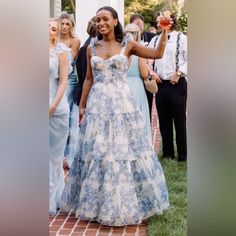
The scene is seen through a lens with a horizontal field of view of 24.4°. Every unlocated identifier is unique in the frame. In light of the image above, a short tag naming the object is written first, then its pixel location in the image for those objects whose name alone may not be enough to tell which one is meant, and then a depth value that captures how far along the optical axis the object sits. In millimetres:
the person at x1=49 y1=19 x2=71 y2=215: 4332
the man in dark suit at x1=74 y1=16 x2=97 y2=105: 5637
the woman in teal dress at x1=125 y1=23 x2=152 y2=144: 5664
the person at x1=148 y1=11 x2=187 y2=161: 6273
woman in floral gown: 4133
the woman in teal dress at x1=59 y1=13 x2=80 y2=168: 5918
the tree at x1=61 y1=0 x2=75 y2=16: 23959
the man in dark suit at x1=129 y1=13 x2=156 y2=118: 7152
